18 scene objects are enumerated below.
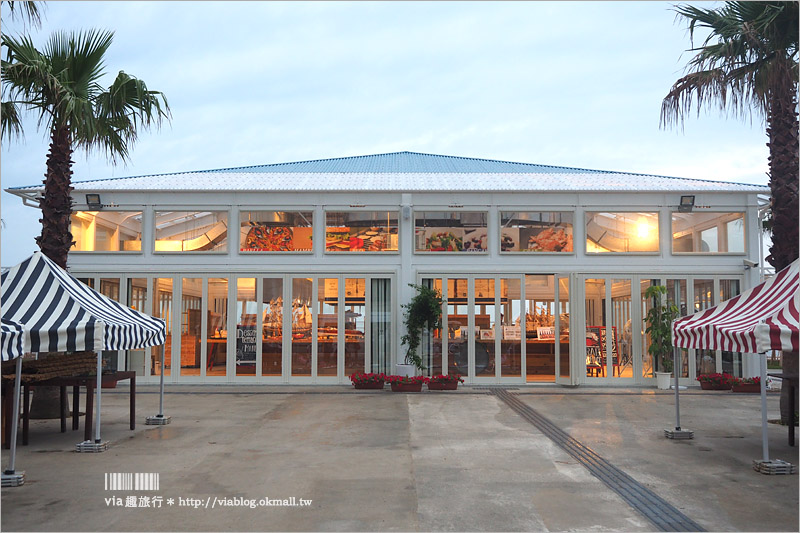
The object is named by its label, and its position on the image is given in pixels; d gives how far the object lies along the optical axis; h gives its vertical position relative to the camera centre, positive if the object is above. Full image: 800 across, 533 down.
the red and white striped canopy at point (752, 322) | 6.97 -0.11
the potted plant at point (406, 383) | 14.91 -1.53
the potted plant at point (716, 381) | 15.34 -1.51
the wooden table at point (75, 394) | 8.69 -1.12
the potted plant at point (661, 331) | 15.66 -0.43
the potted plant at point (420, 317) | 15.73 -0.14
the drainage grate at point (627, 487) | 5.54 -1.66
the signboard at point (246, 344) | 16.42 -0.79
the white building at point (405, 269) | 16.34 +1.00
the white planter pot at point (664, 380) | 15.59 -1.52
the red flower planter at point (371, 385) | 15.24 -1.62
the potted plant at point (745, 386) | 15.07 -1.58
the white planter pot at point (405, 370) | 15.64 -1.32
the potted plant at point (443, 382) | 15.21 -1.54
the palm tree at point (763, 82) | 10.05 +3.44
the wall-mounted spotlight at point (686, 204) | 16.52 +2.54
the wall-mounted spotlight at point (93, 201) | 16.53 +2.56
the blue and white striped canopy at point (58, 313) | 7.71 -0.04
